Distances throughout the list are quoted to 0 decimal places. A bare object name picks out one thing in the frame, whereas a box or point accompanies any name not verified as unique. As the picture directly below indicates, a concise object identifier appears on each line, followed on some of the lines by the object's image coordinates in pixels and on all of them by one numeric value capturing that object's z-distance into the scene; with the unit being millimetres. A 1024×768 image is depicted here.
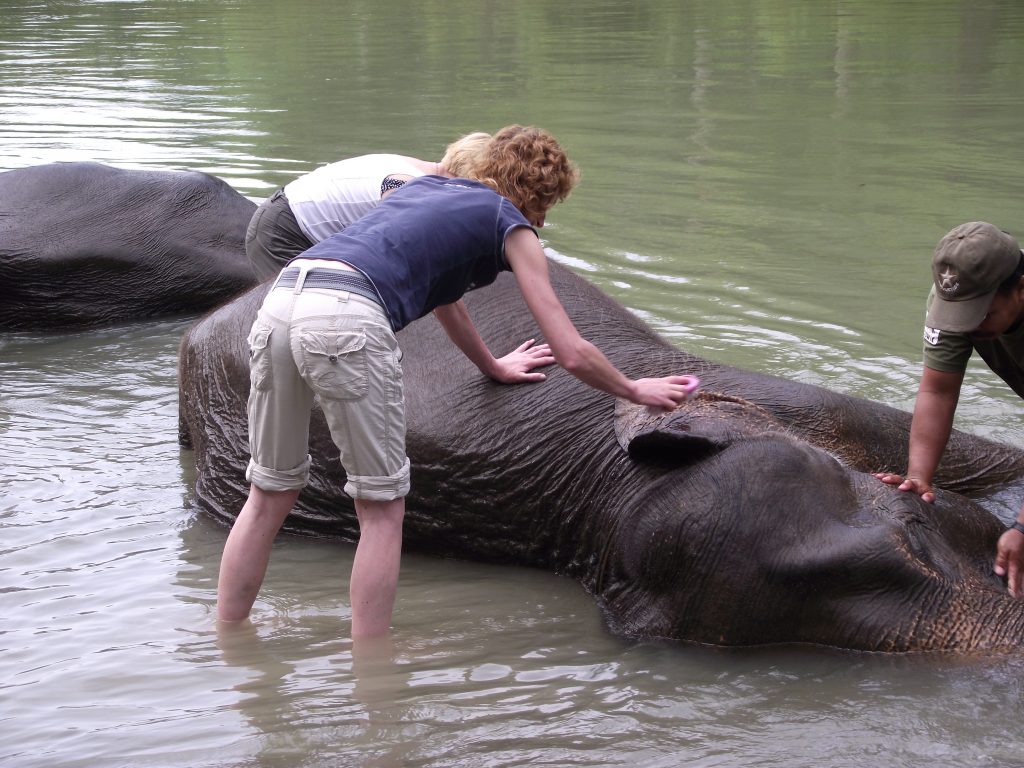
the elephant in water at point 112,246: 8250
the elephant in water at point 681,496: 4246
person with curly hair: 4094
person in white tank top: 5844
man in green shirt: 4391
